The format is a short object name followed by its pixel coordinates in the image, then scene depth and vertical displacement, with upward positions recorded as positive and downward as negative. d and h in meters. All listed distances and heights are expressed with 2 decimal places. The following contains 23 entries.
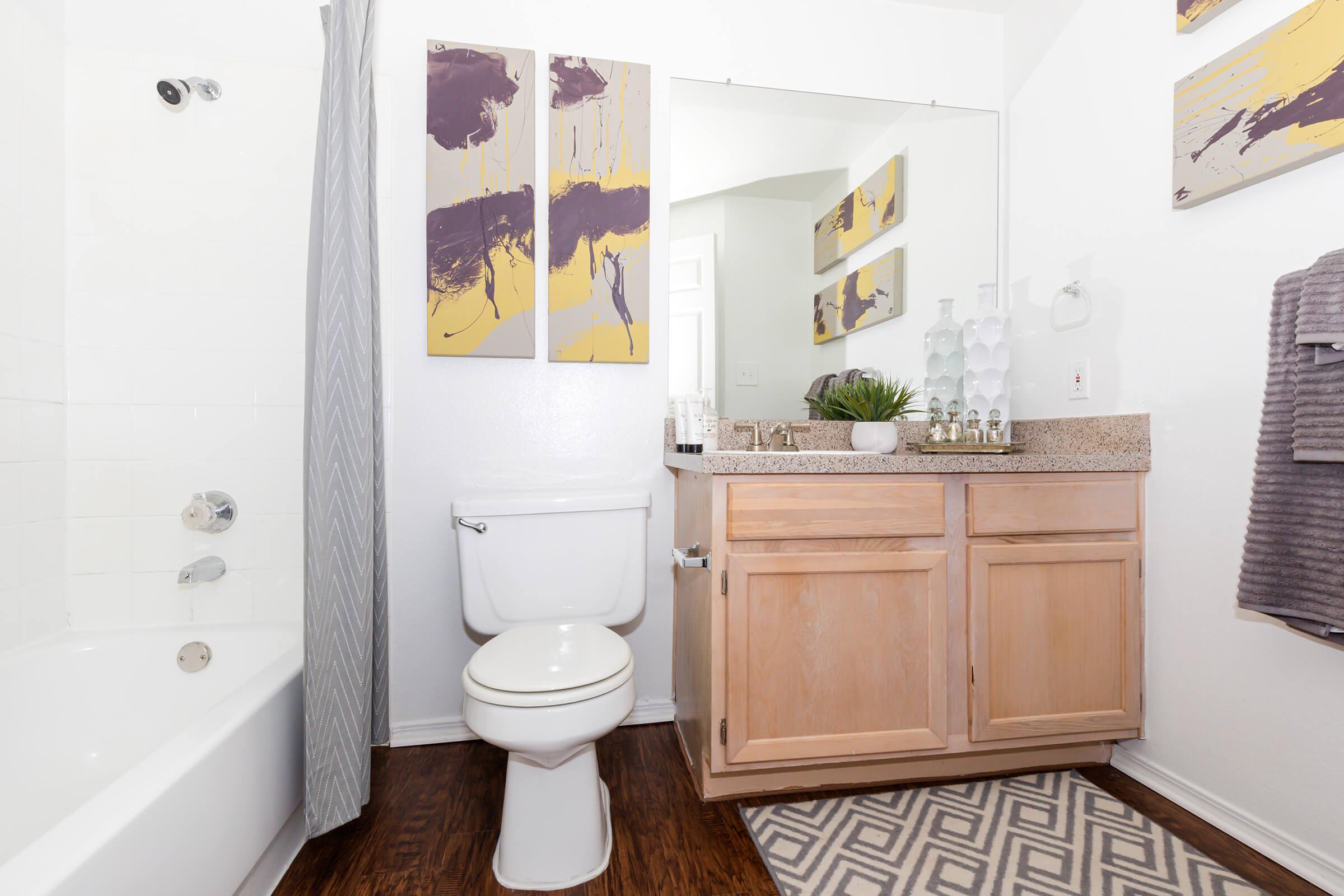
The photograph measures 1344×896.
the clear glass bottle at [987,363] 1.93 +0.25
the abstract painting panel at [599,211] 1.83 +0.70
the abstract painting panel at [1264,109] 1.19 +0.71
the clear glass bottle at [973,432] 1.90 +0.03
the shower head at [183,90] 1.58 +0.92
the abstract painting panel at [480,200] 1.77 +0.71
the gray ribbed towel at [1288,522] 1.09 -0.15
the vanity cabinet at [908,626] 1.41 -0.44
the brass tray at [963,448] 1.75 -0.01
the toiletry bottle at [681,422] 1.79 +0.06
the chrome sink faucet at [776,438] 1.93 +0.01
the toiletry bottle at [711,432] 1.71 +0.03
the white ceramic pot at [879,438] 1.77 +0.01
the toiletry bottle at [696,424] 1.69 +0.05
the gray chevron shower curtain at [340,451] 1.27 -0.02
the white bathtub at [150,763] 0.79 -0.57
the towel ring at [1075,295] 1.74 +0.42
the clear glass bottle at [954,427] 1.84 +0.05
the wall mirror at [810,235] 1.93 +0.67
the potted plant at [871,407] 1.78 +0.11
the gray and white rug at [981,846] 1.21 -0.87
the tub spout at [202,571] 1.55 -0.33
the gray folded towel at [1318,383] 1.06 +0.11
